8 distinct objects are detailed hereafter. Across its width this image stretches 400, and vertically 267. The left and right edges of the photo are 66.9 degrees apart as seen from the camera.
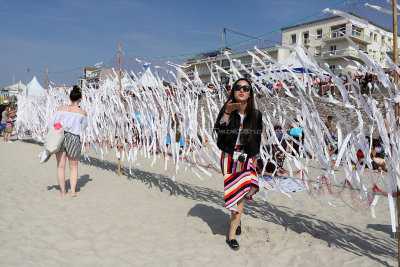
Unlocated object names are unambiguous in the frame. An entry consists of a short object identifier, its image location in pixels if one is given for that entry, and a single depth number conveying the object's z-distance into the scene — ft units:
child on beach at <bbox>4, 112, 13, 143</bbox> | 36.11
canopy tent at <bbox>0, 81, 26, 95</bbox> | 118.87
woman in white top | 12.82
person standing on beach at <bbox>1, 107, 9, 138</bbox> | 35.78
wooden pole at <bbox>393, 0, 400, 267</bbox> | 7.27
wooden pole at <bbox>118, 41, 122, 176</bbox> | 17.65
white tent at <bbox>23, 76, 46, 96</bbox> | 84.74
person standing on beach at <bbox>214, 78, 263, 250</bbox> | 8.46
